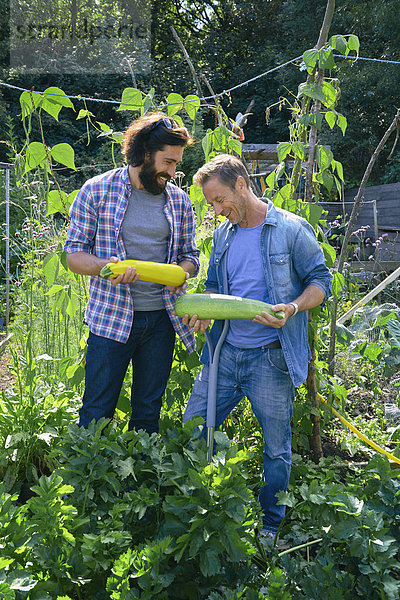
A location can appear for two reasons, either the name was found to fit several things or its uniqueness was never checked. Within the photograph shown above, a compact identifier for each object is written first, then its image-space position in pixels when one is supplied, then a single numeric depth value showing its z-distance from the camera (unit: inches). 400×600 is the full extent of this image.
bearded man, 89.8
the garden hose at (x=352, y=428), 111.7
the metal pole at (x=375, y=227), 289.0
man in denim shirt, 88.2
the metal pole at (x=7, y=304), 197.5
